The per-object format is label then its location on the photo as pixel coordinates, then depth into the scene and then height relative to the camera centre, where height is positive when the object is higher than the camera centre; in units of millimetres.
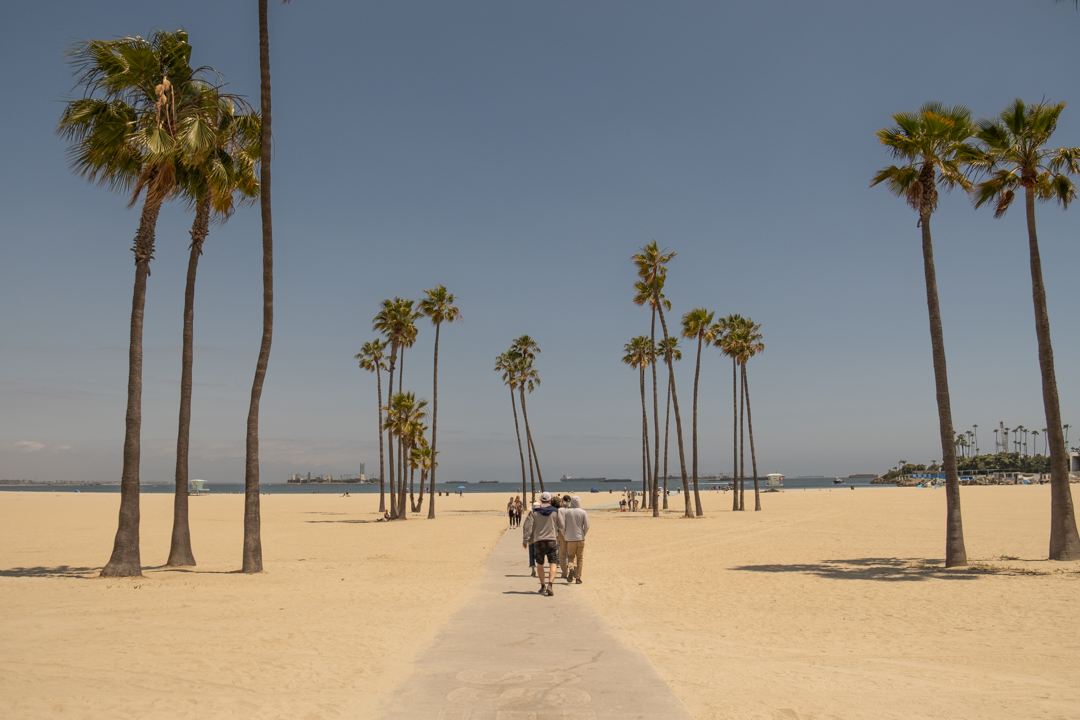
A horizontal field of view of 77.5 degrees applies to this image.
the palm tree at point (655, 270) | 40156 +10515
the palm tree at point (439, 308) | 43844 +9332
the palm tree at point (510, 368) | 58219 +7070
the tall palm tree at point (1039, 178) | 16142 +6504
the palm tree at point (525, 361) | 58125 +7567
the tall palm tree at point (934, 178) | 15656 +6475
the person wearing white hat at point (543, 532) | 11930 -1472
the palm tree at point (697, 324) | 42344 +7600
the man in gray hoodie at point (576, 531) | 13195 -1631
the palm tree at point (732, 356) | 46969 +6335
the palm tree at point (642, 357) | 53062 +7404
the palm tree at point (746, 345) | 47344 +6973
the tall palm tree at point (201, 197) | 15398 +6071
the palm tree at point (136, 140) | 13883 +6581
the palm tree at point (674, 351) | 53478 +7661
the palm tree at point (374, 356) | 53412 +7855
